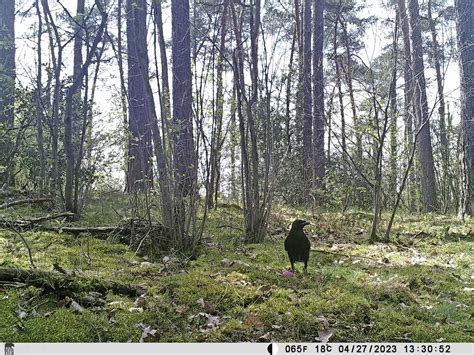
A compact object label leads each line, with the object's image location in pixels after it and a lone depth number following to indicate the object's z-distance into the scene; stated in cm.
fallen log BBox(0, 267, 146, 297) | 261
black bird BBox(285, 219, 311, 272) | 335
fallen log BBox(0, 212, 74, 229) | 380
